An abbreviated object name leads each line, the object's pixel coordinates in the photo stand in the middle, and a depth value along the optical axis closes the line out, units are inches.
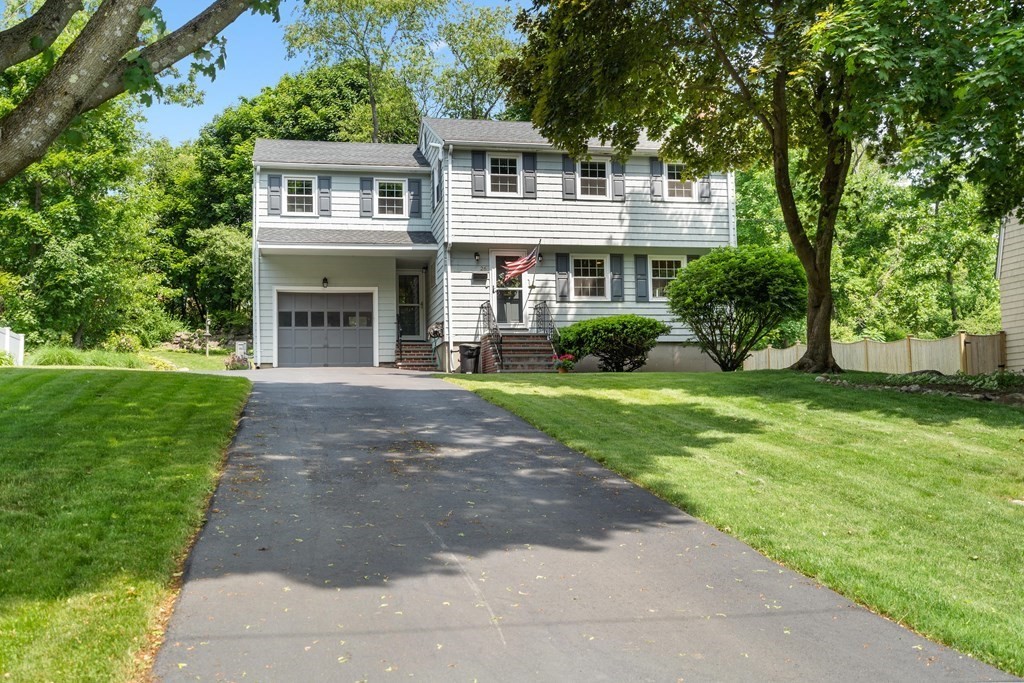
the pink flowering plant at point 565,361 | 822.5
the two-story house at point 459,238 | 949.8
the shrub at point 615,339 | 850.1
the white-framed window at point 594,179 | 977.5
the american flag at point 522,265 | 894.4
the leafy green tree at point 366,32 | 1494.8
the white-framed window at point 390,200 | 1053.8
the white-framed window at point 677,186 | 1001.5
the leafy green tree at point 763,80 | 457.1
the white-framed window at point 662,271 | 999.0
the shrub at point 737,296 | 737.6
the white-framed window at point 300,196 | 1027.9
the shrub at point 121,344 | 1060.2
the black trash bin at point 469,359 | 911.7
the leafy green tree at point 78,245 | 1011.3
